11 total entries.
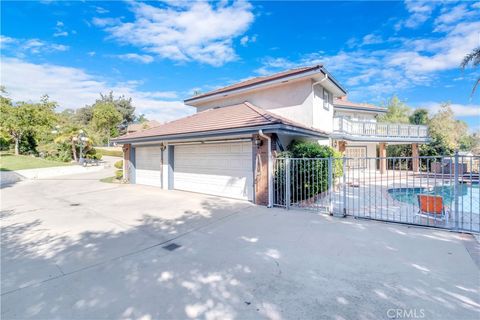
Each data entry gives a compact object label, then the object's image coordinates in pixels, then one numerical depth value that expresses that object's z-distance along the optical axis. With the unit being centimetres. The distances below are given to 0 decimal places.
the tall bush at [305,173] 851
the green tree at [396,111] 3647
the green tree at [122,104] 5582
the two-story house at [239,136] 894
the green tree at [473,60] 952
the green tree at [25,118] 2698
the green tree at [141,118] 6596
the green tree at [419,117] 3220
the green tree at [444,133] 2389
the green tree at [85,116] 5409
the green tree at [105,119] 4307
